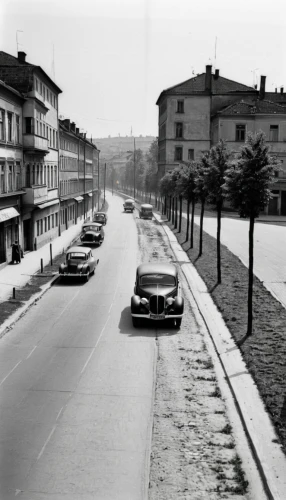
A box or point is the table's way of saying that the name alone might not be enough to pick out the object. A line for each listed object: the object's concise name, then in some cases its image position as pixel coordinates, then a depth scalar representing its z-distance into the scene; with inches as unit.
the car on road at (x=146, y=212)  2714.1
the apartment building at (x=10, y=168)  1248.2
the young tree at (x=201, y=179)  1244.4
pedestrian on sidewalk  1321.4
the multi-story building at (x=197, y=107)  3312.0
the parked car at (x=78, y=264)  1104.2
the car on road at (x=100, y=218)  2405.3
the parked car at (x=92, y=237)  1689.2
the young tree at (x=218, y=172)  1093.9
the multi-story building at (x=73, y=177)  2256.3
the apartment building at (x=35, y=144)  1453.0
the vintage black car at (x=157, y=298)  770.2
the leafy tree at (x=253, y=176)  755.4
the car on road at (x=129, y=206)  3257.9
